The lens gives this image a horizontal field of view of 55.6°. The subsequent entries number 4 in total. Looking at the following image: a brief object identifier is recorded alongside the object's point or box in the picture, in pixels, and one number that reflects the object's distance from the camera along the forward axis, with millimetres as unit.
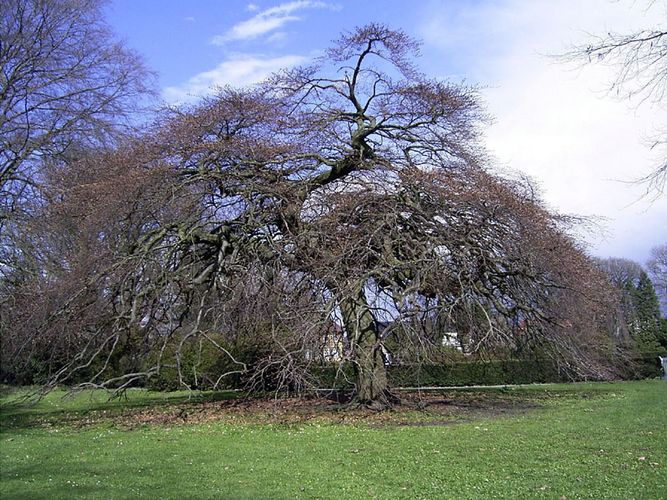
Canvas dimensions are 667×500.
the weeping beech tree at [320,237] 12969
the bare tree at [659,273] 45844
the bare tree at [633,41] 6352
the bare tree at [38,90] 16031
